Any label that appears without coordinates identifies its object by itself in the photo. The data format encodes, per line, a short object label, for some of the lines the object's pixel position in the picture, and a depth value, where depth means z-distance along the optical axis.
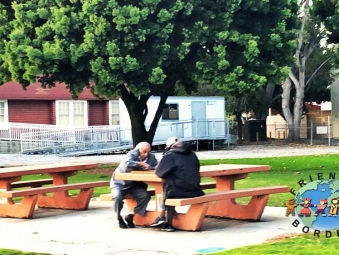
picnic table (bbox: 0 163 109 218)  13.41
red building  43.72
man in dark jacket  11.12
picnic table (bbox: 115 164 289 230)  11.30
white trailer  42.19
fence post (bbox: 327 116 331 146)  45.44
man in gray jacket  12.05
